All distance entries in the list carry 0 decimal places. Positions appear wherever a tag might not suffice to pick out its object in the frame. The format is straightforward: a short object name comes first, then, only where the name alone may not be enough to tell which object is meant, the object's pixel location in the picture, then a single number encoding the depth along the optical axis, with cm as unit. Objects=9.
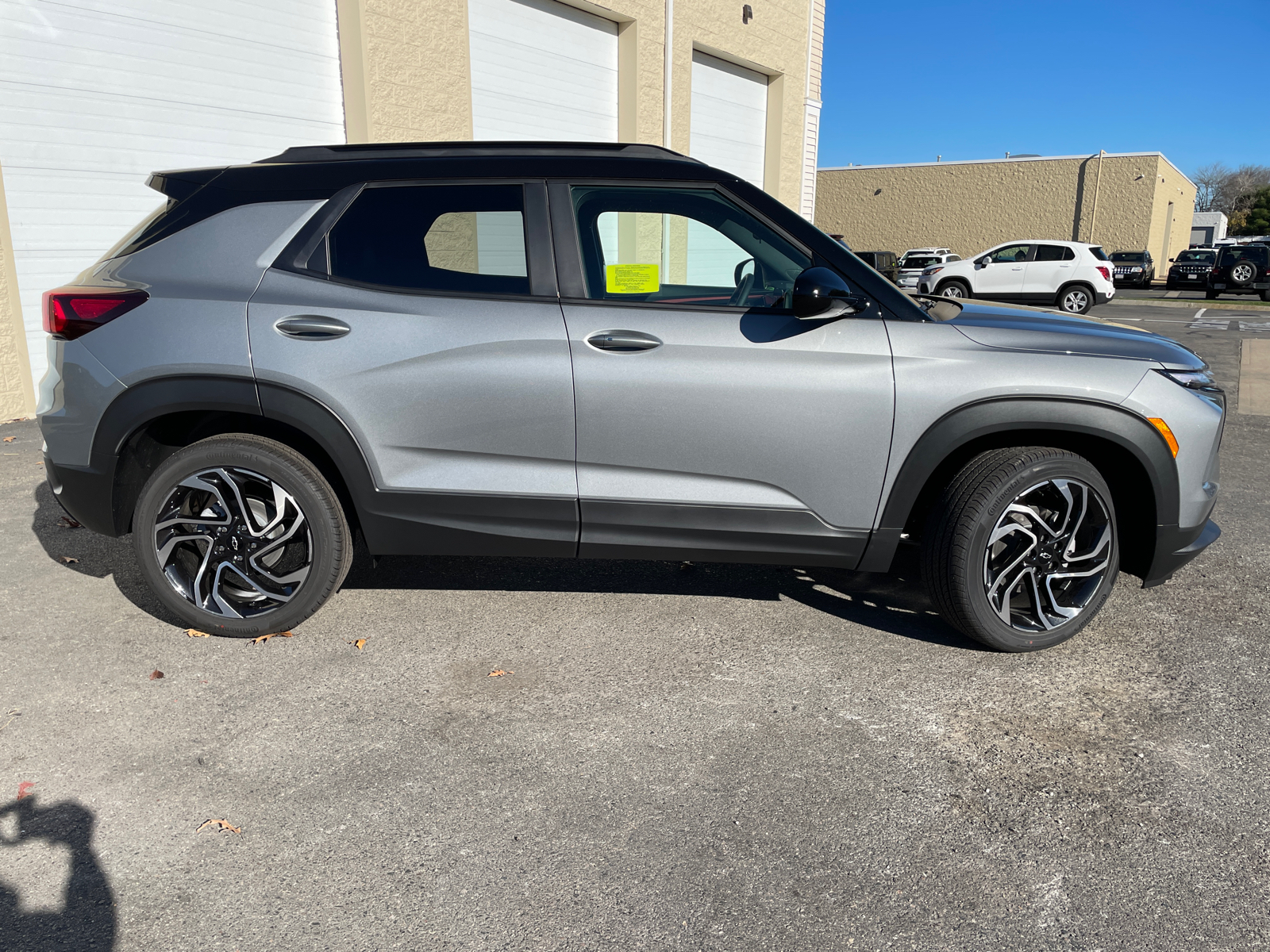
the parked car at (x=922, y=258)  3606
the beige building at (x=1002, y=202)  4222
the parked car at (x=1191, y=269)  3422
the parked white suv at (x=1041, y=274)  2236
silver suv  328
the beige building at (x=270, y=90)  737
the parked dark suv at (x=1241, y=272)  2869
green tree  7288
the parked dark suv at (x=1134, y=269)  3647
